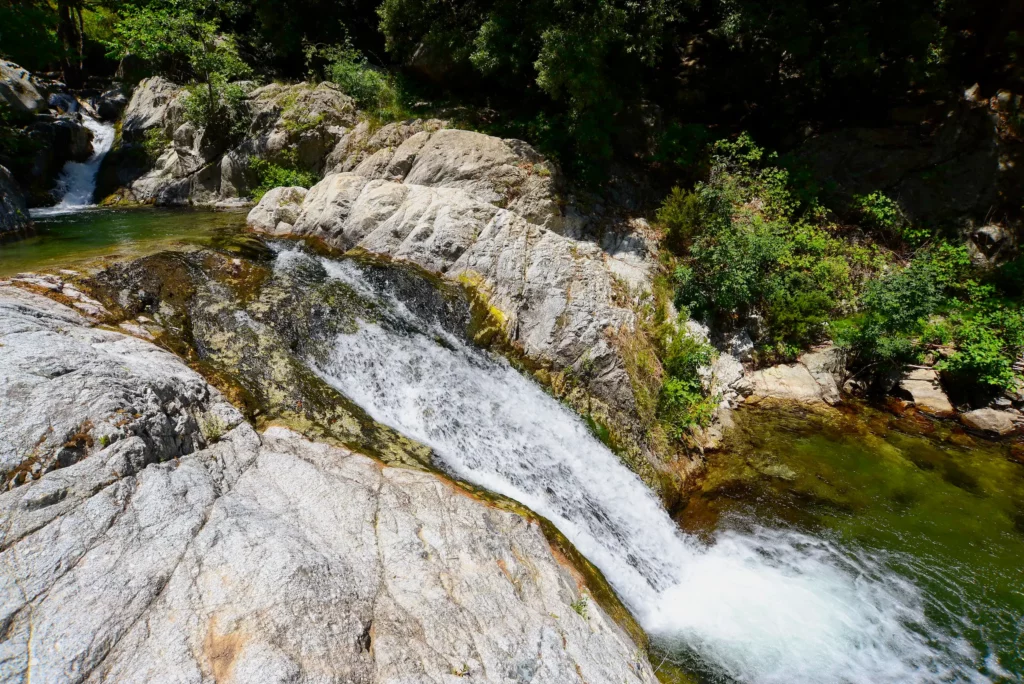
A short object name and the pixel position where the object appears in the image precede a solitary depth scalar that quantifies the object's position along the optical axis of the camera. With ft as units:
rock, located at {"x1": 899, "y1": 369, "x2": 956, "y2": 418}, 32.94
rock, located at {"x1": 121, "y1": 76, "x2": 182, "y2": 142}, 59.11
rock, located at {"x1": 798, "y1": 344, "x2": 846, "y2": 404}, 34.40
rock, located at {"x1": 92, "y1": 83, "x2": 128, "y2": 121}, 67.41
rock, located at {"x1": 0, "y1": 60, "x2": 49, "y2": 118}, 51.80
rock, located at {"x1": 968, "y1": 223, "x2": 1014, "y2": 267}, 40.09
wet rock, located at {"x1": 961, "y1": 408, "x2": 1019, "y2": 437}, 30.94
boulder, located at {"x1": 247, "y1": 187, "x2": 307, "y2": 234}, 39.74
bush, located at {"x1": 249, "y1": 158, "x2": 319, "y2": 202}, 50.26
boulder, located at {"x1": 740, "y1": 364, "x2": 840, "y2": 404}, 34.14
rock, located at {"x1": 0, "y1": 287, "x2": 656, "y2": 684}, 10.29
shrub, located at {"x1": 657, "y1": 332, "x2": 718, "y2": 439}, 29.66
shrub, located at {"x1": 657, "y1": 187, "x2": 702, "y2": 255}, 40.19
